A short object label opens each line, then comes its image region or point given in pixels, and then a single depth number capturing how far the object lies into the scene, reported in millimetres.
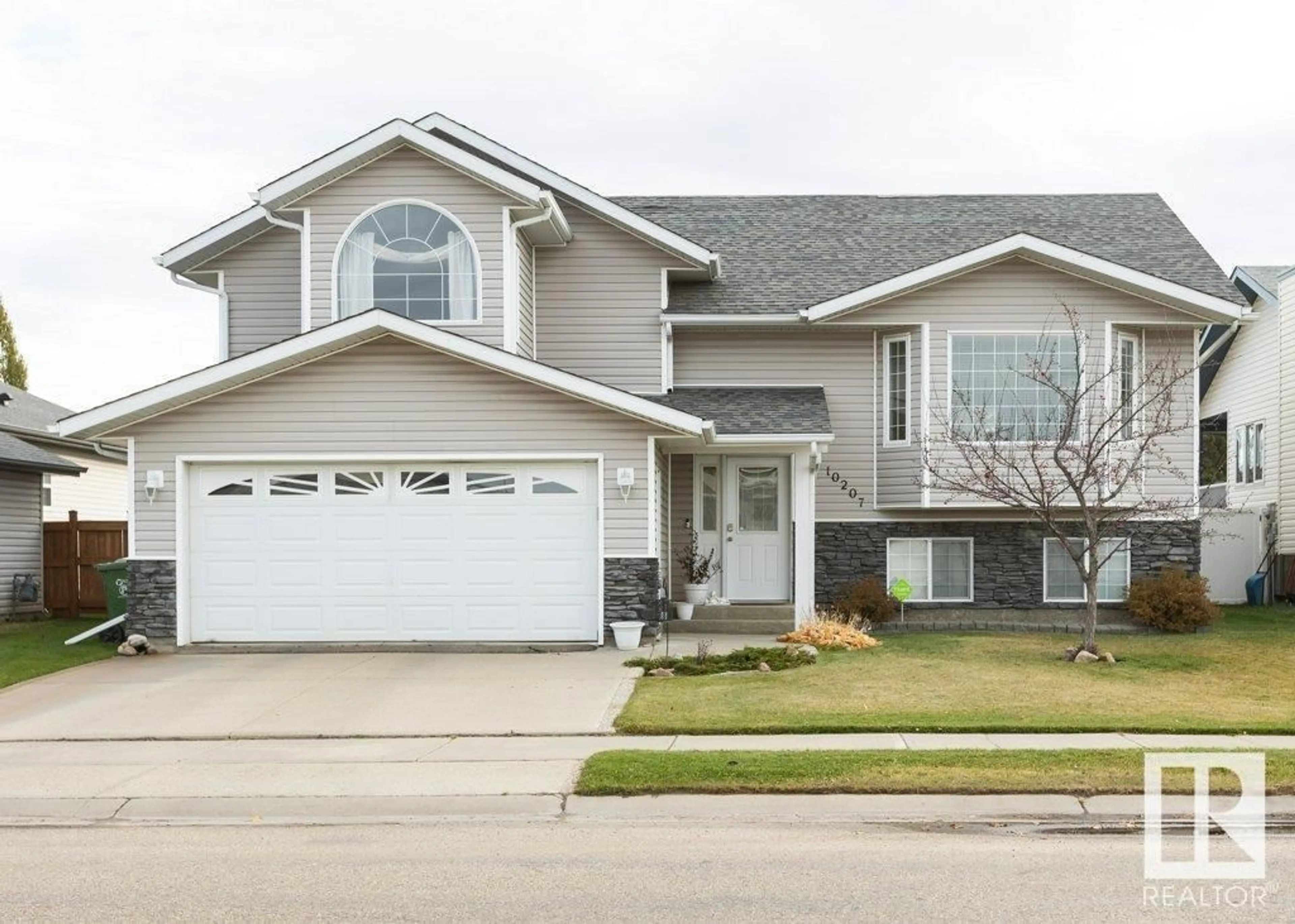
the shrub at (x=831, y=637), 17141
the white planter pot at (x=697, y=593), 19344
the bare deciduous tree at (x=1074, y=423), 18391
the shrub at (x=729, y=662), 14828
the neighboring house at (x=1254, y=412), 25266
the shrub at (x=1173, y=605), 19047
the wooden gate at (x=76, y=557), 24297
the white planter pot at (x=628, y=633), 16688
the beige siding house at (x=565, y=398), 17094
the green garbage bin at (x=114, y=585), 18922
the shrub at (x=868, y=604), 19266
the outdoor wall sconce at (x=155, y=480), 17109
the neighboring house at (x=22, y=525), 23344
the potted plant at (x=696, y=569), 19391
